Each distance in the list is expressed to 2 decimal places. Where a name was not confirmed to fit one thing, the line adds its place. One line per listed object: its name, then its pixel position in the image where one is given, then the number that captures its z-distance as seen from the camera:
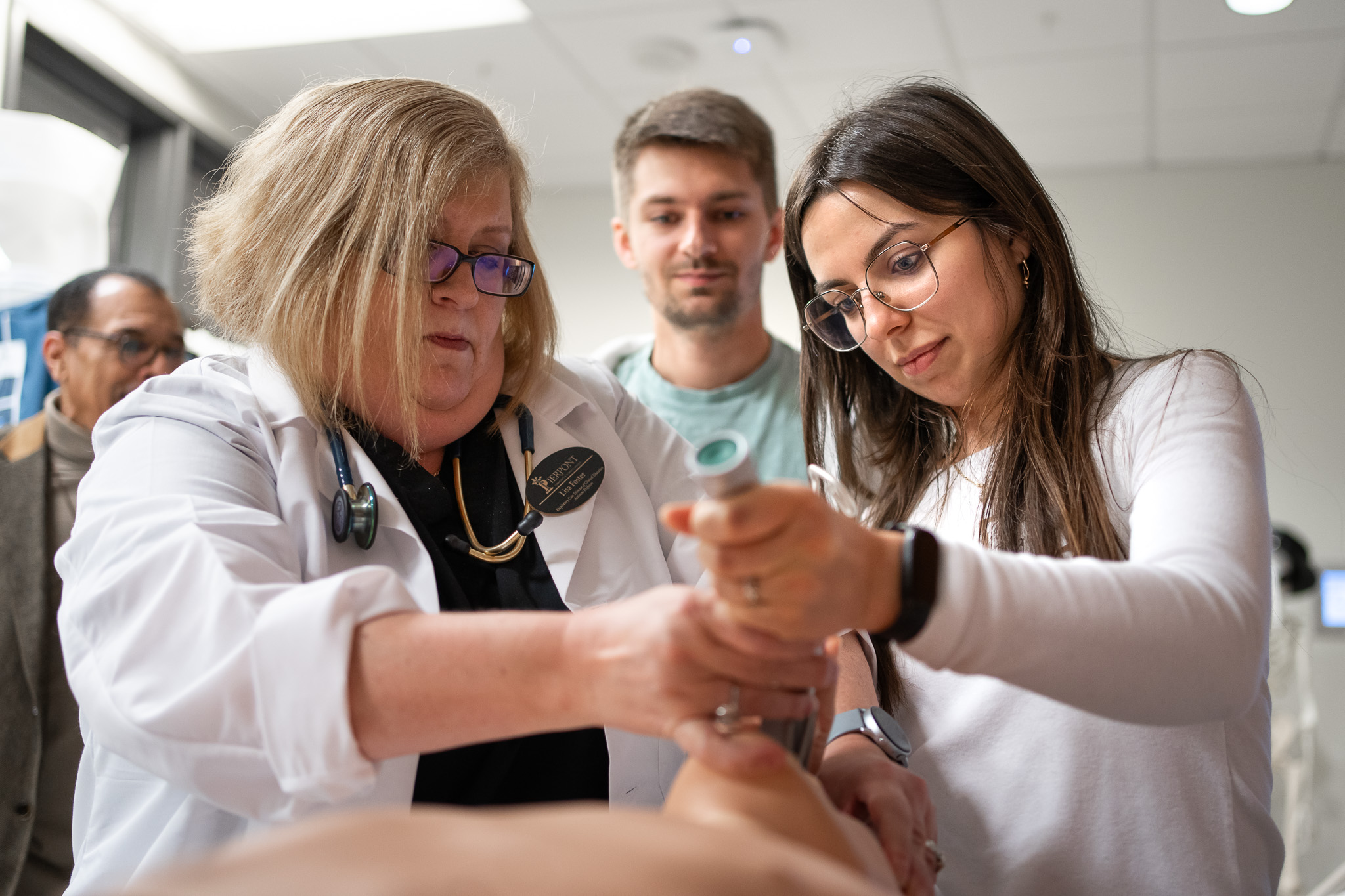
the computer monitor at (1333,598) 5.17
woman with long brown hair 0.91
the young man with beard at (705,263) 2.79
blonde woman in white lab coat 0.94
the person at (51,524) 2.30
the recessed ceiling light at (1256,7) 3.99
